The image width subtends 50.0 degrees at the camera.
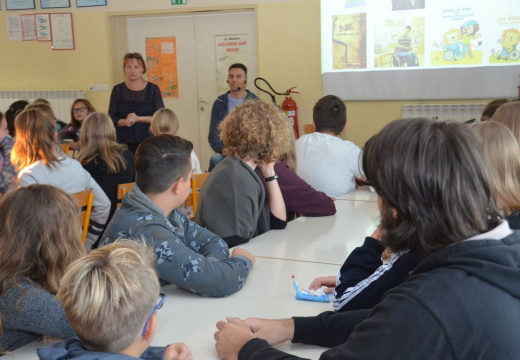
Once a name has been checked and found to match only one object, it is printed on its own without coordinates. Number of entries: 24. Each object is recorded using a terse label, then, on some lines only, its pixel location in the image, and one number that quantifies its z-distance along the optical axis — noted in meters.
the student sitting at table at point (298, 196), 2.94
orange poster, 7.11
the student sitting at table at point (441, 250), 0.90
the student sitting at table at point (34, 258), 1.52
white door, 6.83
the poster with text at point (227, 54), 6.82
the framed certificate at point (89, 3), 7.02
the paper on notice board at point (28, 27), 7.39
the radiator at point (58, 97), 7.29
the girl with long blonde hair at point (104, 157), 3.69
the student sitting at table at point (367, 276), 1.44
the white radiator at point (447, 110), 5.90
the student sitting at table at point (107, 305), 1.16
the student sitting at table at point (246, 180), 2.57
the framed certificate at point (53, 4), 7.17
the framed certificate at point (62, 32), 7.21
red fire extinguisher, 6.33
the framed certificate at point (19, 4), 7.34
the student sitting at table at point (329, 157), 3.56
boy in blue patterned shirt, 1.80
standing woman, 5.77
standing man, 5.91
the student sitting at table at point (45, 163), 3.27
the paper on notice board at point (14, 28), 7.47
